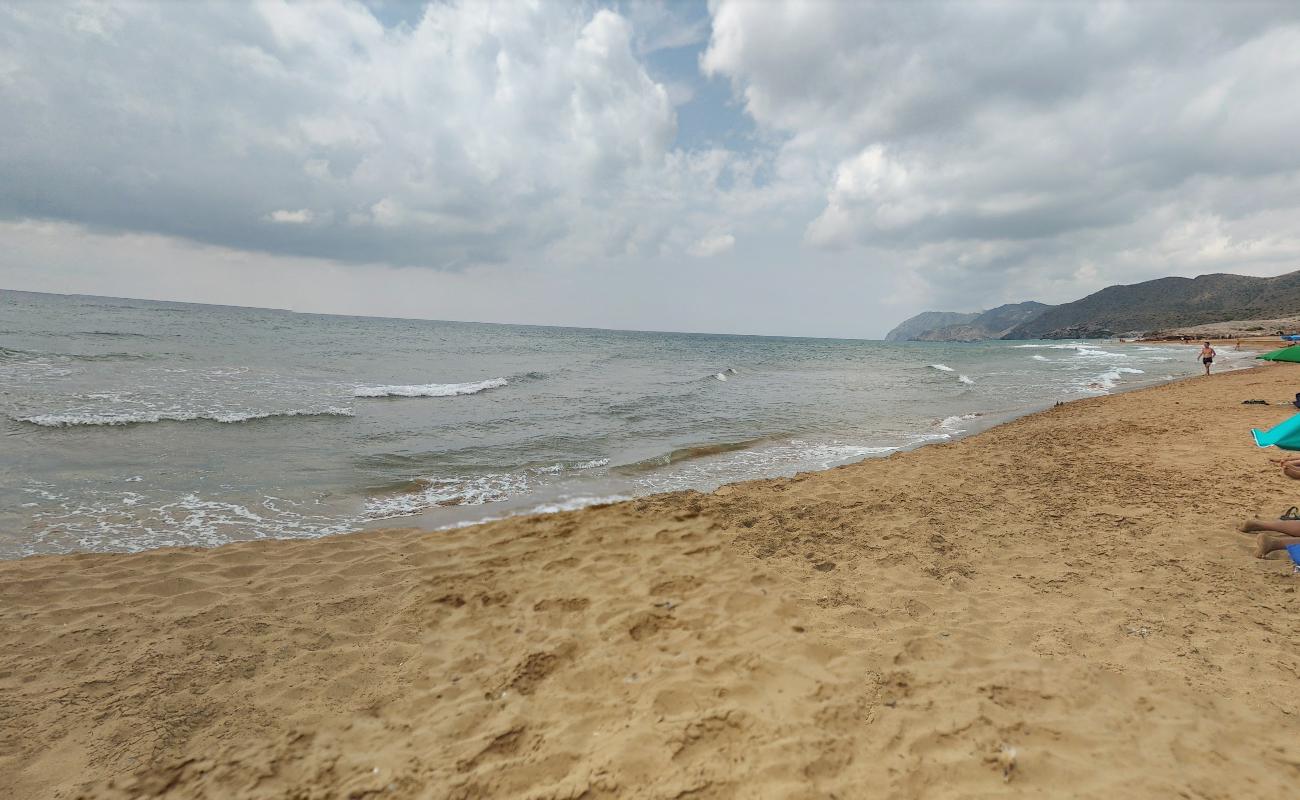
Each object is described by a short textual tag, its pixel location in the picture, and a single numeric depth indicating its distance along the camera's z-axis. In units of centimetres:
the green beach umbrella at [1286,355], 1201
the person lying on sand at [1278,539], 488
